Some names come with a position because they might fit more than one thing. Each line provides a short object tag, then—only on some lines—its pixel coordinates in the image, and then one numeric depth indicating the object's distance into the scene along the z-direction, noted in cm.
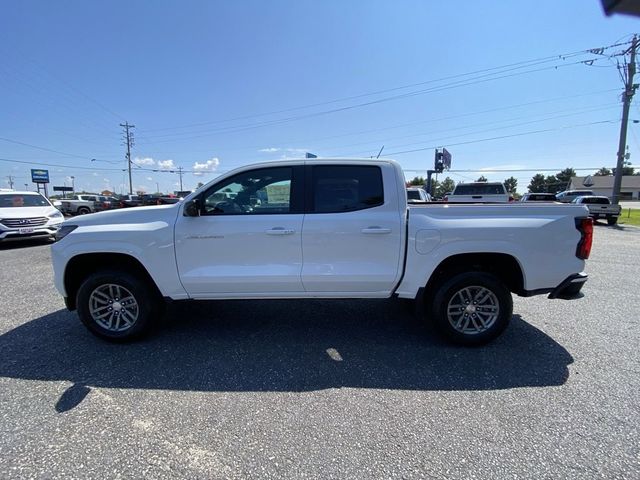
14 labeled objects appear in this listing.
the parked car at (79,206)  2655
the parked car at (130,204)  2465
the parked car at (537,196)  1330
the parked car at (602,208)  1862
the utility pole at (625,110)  2058
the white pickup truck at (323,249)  329
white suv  959
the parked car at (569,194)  2944
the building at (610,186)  8026
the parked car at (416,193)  1188
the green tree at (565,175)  10718
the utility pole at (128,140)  5623
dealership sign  4812
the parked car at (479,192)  1240
